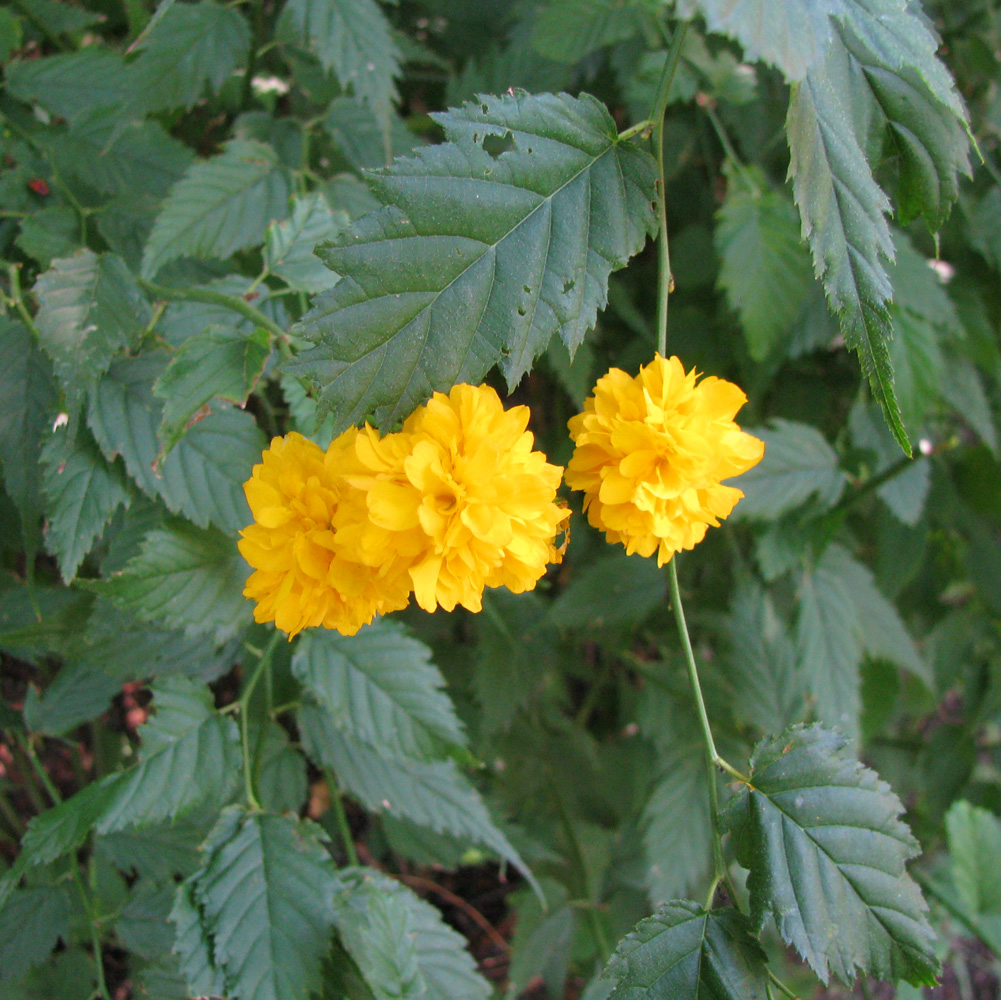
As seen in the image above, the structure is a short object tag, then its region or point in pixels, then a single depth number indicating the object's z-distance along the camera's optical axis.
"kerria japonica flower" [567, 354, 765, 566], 0.32
